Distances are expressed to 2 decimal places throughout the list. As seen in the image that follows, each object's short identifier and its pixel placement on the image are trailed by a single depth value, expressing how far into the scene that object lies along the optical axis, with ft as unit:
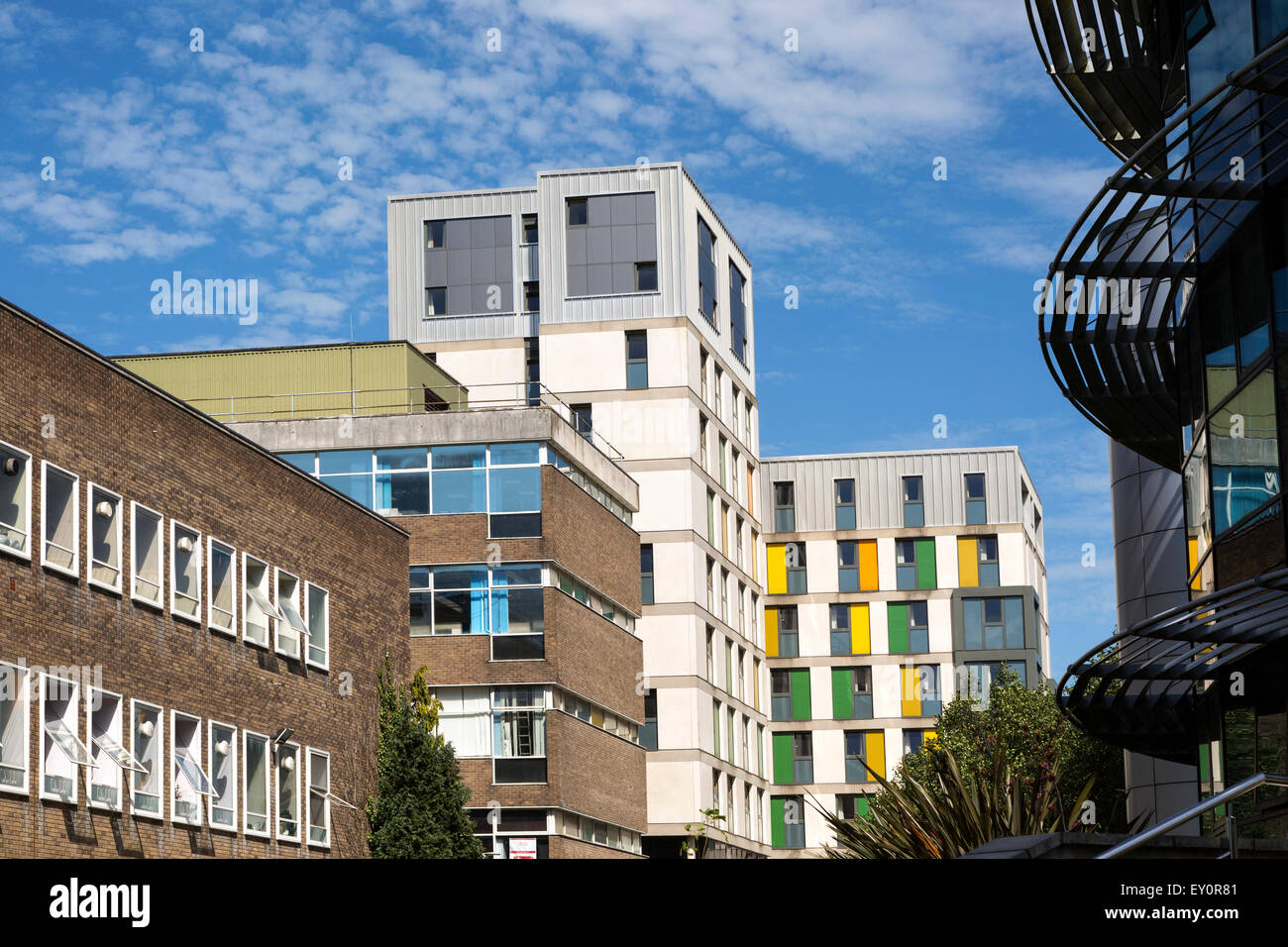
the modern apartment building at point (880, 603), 250.37
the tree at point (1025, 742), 156.46
